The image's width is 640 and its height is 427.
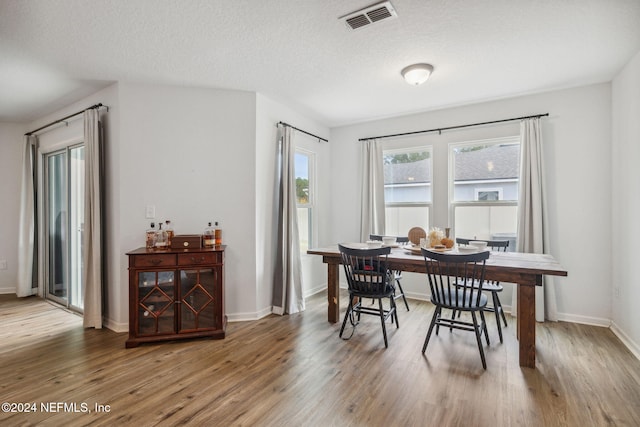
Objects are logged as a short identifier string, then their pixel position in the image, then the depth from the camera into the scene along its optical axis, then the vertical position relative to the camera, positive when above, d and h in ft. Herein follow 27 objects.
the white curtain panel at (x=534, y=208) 11.01 +0.09
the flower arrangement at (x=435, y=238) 9.86 -0.85
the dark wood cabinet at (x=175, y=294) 9.11 -2.46
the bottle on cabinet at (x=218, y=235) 10.49 -0.77
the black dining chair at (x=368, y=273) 9.10 -1.88
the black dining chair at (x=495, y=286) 9.33 -2.32
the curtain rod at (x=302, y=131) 12.65 +3.59
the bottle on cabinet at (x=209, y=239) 10.11 -0.87
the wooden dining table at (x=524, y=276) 7.75 -1.70
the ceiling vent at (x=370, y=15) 6.64 +4.34
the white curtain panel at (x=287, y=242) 12.09 -1.21
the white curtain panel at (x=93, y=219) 10.49 -0.23
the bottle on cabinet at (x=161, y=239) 9.82 -0.85
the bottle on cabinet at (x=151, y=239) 9.80 -0.83
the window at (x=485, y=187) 12.36 +0.97
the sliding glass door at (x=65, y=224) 12.57 -0.47
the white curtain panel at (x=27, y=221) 14.43 -0.37
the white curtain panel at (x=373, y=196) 14.60 +0.72
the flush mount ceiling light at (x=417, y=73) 9.32 +4.18
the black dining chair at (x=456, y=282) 7.72 -1.80
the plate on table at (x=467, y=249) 8.98 -1.12
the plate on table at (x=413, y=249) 10.07 -1.27
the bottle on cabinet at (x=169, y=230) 10.06 -0.59
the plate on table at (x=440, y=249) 9.56 -1.18
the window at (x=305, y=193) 14.40 +0.87
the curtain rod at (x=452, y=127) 11.54 +3.51
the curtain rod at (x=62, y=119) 10.63 +3.64
